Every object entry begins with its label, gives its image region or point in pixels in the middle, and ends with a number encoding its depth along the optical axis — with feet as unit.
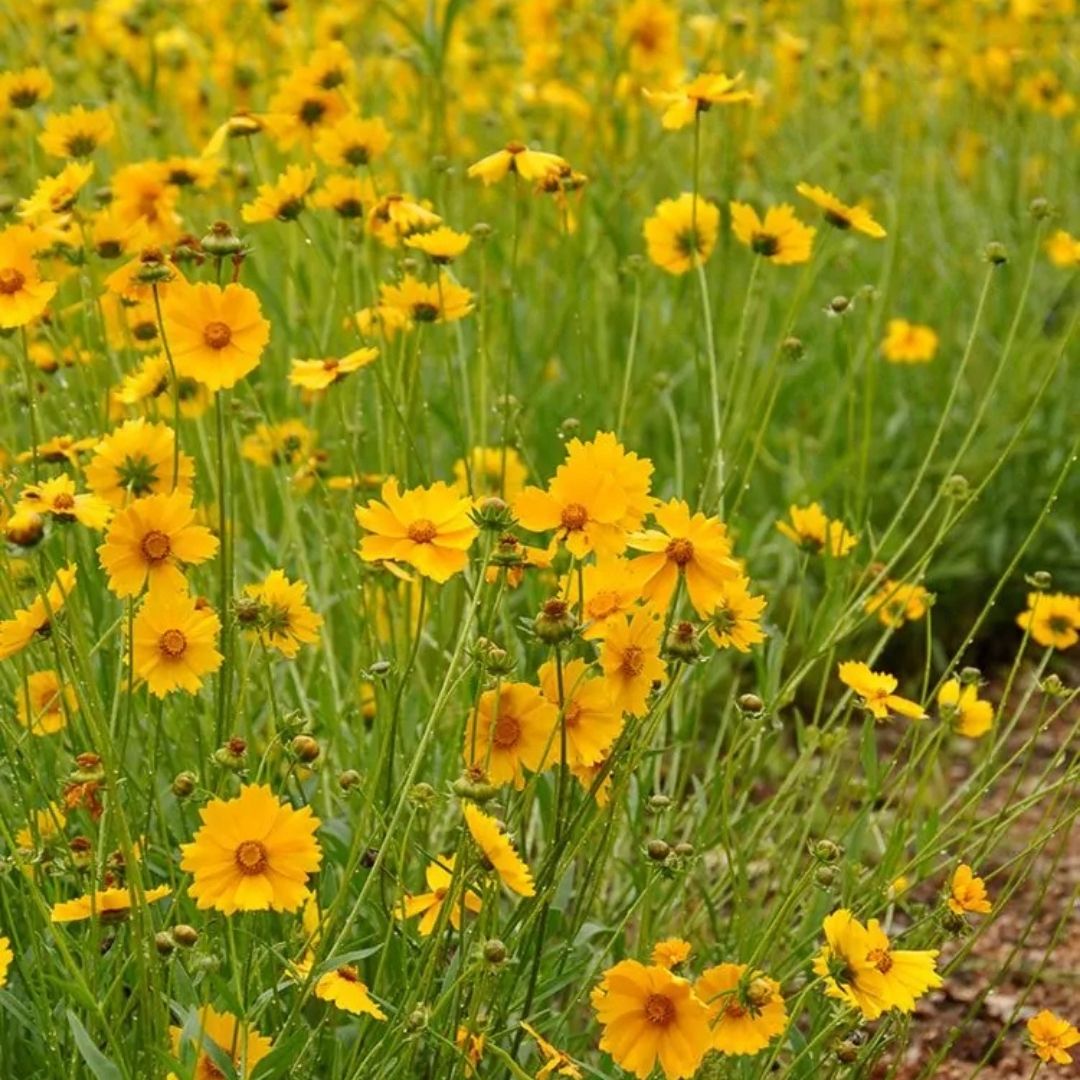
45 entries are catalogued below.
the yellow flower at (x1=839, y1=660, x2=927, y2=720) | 5.73
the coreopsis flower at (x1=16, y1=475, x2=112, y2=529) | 5.28
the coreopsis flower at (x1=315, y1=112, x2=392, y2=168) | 6.87
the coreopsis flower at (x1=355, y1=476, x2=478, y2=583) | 5.43
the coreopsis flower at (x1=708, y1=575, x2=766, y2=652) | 5.60
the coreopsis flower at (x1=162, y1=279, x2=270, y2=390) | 5.55
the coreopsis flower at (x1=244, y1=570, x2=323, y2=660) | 5.80
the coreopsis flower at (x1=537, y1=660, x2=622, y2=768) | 5.51
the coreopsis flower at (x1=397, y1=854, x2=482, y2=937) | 5.62
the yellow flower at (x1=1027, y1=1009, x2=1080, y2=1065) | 5.75
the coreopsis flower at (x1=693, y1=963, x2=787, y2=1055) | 5.46
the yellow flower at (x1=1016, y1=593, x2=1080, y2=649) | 6.27
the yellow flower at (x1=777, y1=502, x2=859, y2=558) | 6.37
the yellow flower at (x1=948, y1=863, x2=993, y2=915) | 5.67
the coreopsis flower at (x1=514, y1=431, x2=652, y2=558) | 5.43
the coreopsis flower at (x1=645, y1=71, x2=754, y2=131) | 6.43
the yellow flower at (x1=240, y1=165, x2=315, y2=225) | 6.42
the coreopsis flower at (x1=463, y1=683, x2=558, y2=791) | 5.53
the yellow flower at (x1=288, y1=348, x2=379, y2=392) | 5.86
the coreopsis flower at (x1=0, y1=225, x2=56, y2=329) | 5.76
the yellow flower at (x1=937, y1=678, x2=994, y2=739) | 6.04
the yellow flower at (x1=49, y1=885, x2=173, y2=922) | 5.45
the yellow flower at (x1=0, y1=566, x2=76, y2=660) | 5.48
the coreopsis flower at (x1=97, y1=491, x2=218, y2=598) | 5.43
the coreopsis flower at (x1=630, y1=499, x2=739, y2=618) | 5.43
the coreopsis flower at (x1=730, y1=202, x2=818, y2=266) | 6.41
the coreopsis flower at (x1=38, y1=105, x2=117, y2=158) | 6.80
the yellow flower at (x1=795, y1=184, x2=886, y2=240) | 6.31
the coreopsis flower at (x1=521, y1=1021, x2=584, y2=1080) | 5.31
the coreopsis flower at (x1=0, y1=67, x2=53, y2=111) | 7.15
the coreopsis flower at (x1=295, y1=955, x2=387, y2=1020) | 5.35
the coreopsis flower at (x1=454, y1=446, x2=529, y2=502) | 6.63
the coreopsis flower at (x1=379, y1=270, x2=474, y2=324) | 6.37
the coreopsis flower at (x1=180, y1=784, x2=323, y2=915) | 5.22
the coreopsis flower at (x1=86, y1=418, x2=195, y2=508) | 5.68
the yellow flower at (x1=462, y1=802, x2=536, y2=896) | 5.27
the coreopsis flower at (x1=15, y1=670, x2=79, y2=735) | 5.74
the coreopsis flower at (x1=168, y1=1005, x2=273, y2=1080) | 5.35
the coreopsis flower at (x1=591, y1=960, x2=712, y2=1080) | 5.36
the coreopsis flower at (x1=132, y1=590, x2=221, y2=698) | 5.51
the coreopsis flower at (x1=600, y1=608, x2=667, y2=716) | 5.45
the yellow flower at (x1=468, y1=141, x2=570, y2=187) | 6.35
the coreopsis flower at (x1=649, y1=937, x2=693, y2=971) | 5.58
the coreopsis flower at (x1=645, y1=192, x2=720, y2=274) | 6.68
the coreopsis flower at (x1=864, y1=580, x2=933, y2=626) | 6.30
